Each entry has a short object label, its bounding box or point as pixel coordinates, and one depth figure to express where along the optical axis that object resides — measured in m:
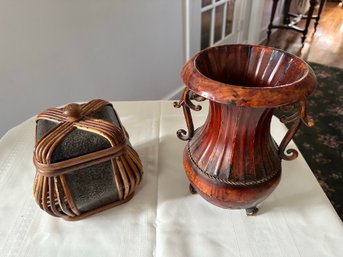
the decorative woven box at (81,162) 0.45
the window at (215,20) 1.82
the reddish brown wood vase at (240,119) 0.39
